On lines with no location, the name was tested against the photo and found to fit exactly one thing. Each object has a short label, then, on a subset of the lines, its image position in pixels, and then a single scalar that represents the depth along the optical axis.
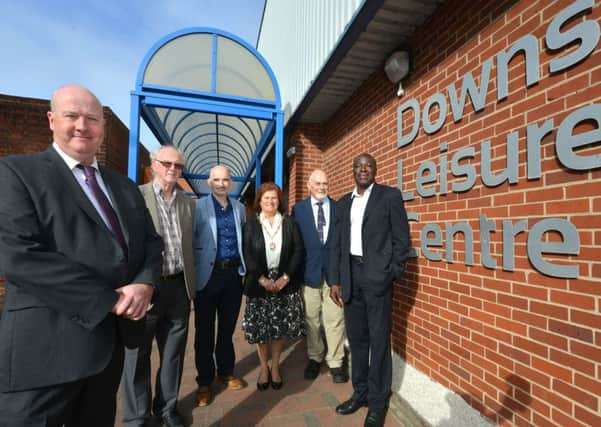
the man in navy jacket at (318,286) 2.91
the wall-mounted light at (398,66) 2.63
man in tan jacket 2.11
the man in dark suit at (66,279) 1.03
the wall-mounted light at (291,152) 4.73
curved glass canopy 3.55
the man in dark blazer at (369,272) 2.12
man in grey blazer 2.49
